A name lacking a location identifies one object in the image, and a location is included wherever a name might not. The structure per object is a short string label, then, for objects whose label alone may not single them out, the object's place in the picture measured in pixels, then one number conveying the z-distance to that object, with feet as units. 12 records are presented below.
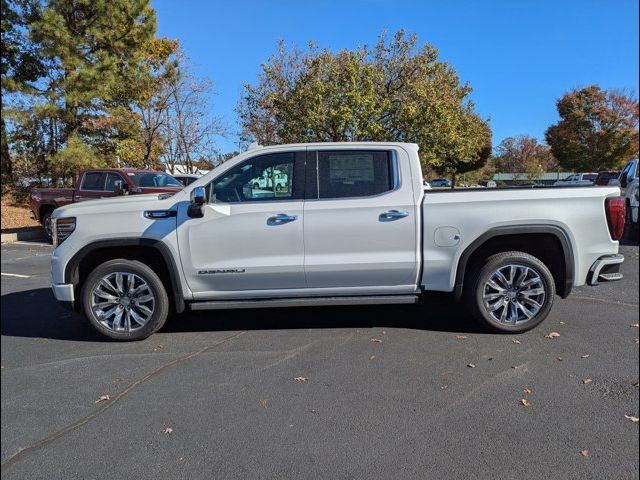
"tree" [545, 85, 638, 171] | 123.95
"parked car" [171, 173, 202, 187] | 53.01
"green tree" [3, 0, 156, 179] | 52.80
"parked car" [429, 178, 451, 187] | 191.93
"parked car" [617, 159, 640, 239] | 37.99
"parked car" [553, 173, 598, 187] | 109.81
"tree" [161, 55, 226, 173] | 81.20
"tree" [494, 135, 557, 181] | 208.13
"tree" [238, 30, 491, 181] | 61.00
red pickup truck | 41.70
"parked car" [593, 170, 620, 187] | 61.41
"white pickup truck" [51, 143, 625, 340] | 15.31
